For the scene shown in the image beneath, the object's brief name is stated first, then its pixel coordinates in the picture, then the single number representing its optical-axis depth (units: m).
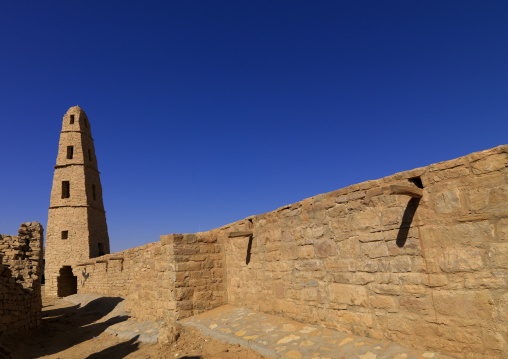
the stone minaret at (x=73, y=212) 26.61
